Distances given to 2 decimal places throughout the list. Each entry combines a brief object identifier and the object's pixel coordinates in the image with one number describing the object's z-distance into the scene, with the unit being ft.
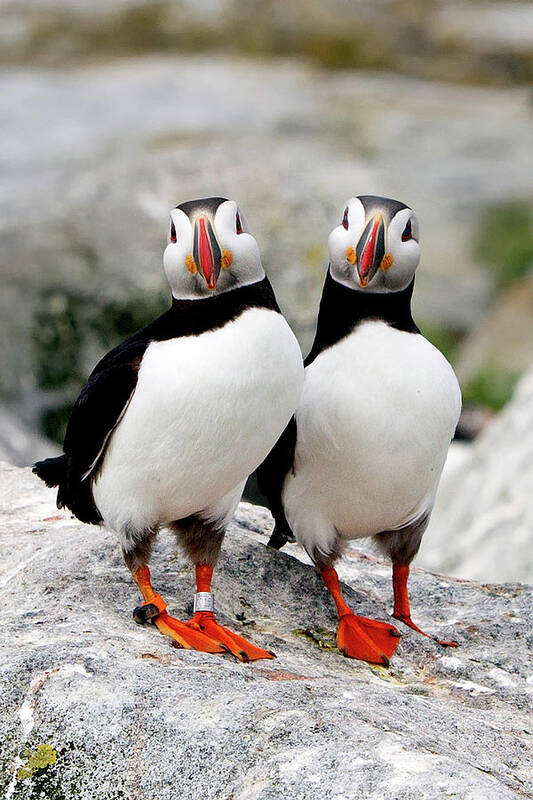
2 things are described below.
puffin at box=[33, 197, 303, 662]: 25.84
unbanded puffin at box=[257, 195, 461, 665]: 28.60
